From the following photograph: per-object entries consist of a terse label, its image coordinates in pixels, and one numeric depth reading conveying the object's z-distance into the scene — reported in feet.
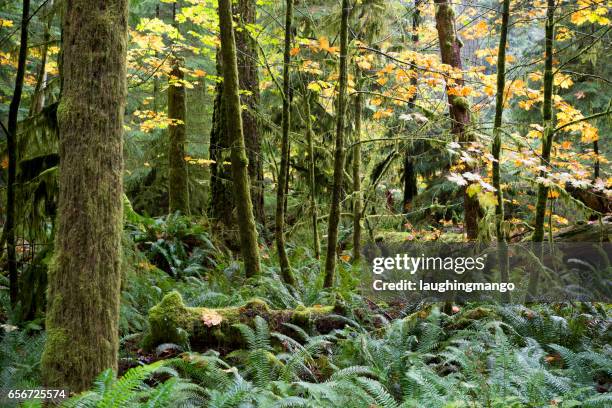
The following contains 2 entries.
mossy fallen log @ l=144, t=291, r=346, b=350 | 17.98
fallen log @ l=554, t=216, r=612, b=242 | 24.67
